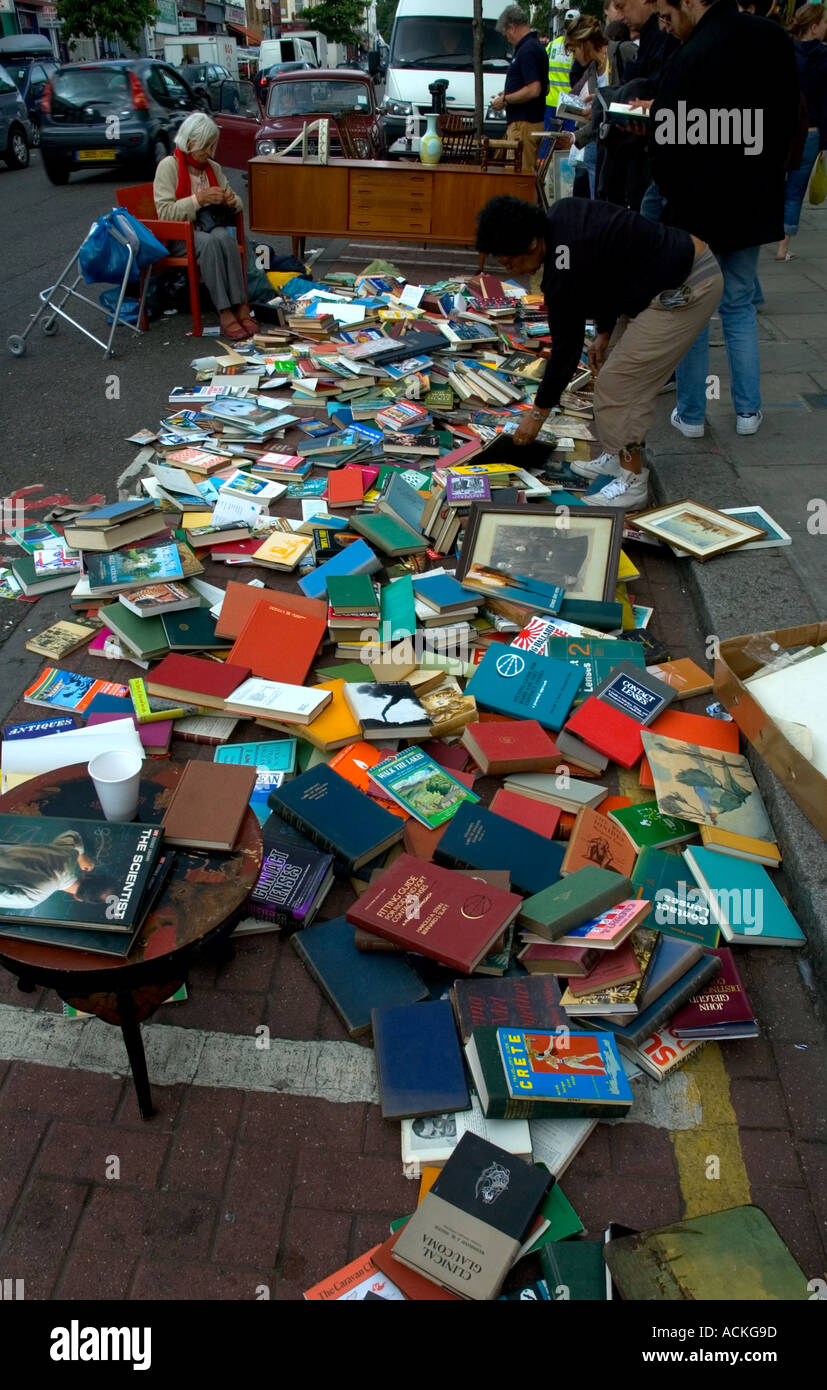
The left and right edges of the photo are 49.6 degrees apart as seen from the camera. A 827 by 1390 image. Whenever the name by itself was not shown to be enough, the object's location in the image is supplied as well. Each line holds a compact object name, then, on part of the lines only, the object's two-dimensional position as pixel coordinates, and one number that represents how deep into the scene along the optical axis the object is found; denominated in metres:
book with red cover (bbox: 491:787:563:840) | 2.83
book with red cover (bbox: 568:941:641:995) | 2.23
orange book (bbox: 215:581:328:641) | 3.62
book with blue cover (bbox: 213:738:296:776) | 3.08
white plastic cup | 2.02
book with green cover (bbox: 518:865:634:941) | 2.32
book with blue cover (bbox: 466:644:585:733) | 3.25
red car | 10.42
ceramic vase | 8.23
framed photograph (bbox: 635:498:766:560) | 4.08
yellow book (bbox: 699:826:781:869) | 2.72
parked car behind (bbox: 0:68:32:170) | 15.12
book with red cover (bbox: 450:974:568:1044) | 2.20
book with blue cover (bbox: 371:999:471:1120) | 2.10
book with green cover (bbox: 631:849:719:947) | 2.48
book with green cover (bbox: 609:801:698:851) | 2.82
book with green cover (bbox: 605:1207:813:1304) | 1.72
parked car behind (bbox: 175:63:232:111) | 16.77
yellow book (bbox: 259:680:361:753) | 3.12
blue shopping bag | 6.41
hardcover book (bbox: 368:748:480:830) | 2.85
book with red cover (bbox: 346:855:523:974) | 2.26
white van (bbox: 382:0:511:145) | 11.26
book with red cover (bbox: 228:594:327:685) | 3.44
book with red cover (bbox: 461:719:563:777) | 3.01
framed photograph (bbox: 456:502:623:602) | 3.88
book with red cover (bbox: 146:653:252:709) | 3.26
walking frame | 6.42
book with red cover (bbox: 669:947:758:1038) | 2.25
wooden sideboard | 8.23
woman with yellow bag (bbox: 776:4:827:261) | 7.02
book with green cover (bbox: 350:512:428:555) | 4.16
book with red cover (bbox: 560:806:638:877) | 2.62
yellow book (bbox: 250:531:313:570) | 4.20
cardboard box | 2.62
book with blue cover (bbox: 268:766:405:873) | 2.61
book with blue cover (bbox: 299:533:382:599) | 3.95
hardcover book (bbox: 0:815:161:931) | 1.79
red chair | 6.81
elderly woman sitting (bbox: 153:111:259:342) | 6.83
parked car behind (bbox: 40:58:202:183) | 12.79
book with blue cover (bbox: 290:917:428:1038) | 2.31
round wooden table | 1.78
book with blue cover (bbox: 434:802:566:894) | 2.59
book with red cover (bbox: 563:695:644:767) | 3.10
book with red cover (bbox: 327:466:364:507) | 4.75
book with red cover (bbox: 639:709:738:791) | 3.18
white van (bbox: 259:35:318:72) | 21.42
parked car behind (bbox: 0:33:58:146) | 17.33
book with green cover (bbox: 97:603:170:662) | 3.55
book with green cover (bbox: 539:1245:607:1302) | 1.75
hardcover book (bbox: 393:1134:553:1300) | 1.74
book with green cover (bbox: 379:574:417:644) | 3.61
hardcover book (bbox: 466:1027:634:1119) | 2.01
